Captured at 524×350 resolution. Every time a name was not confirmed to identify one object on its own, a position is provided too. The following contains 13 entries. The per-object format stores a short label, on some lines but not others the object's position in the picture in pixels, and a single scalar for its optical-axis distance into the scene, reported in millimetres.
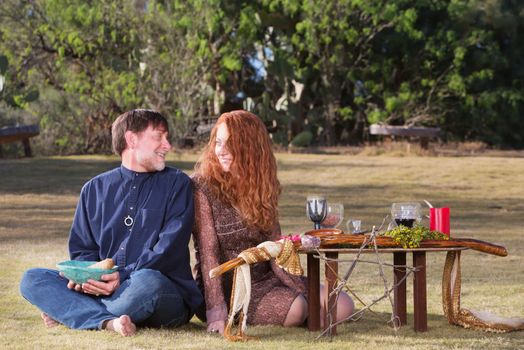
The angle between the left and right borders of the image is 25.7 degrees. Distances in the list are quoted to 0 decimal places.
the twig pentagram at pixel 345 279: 5570
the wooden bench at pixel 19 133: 20469
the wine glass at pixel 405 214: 5844
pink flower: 5602
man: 5844
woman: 5969
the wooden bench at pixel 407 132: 23734
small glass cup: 5941
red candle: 5961
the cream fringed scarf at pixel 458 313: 6027
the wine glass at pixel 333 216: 5949
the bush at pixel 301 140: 25156
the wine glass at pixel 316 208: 5852
